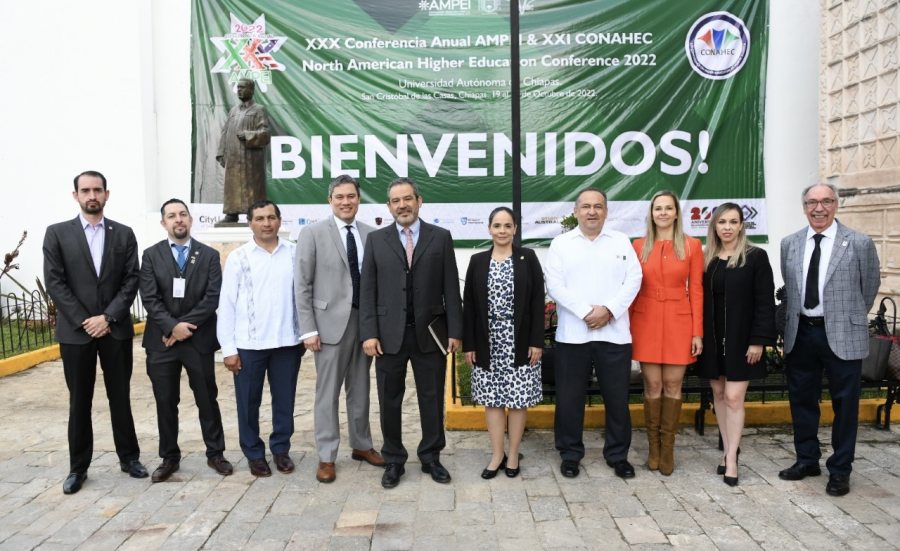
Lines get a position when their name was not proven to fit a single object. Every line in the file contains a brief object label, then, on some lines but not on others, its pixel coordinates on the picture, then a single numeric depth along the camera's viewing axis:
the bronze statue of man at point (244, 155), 8.38
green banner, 10.31
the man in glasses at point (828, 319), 3.85
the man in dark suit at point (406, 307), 3.99
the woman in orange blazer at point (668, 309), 4.02
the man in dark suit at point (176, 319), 4.13
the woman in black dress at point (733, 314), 3.94
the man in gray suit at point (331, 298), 4.13
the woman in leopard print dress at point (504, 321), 4.02
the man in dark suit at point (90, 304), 3.97
